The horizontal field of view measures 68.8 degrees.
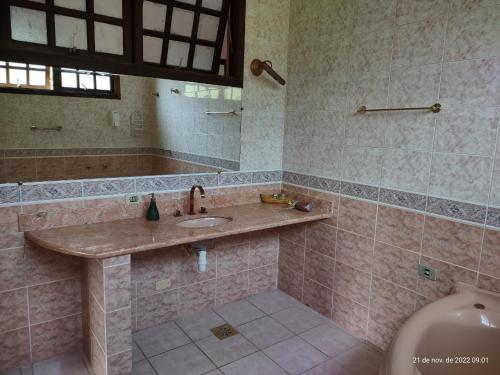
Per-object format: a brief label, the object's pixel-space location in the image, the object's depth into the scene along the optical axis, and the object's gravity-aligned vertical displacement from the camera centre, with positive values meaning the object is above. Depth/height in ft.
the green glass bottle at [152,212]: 7.80 -1.71
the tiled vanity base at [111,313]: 6.20 -3.21
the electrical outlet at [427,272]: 6.98 -2.53
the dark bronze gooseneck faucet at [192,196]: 8.51 -1.47
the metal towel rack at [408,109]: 6.65 +0.60
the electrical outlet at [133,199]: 7.78 -1.45
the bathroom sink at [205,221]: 8.21 -2.02
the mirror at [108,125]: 6.71 +0.10
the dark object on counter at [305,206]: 9.08 -1.73
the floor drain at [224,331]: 8.41 -4.60
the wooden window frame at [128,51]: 6.46 +1.54
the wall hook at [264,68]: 9.12 +1.65
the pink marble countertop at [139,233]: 6.07 -1.92
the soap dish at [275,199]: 9.74 -1.68
